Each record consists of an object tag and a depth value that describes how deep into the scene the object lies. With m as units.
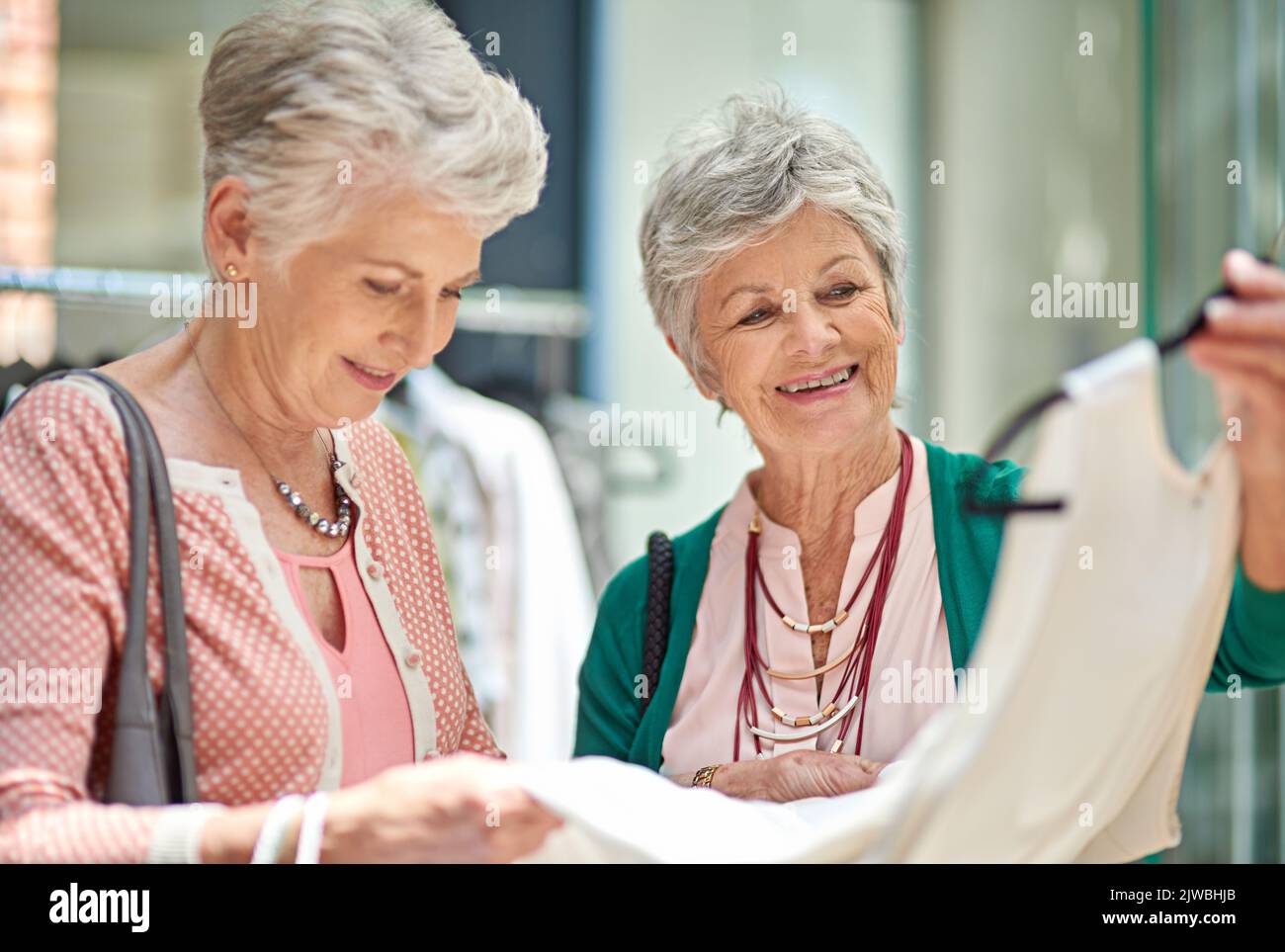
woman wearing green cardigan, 1.36
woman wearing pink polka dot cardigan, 0.90
